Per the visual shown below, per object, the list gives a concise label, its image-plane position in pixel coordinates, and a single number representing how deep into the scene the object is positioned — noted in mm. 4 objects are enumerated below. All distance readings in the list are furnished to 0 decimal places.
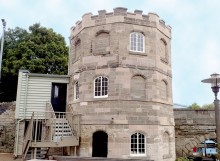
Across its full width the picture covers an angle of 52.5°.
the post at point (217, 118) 6902
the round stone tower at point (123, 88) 13617
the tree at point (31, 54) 26141
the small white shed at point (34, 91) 15727
